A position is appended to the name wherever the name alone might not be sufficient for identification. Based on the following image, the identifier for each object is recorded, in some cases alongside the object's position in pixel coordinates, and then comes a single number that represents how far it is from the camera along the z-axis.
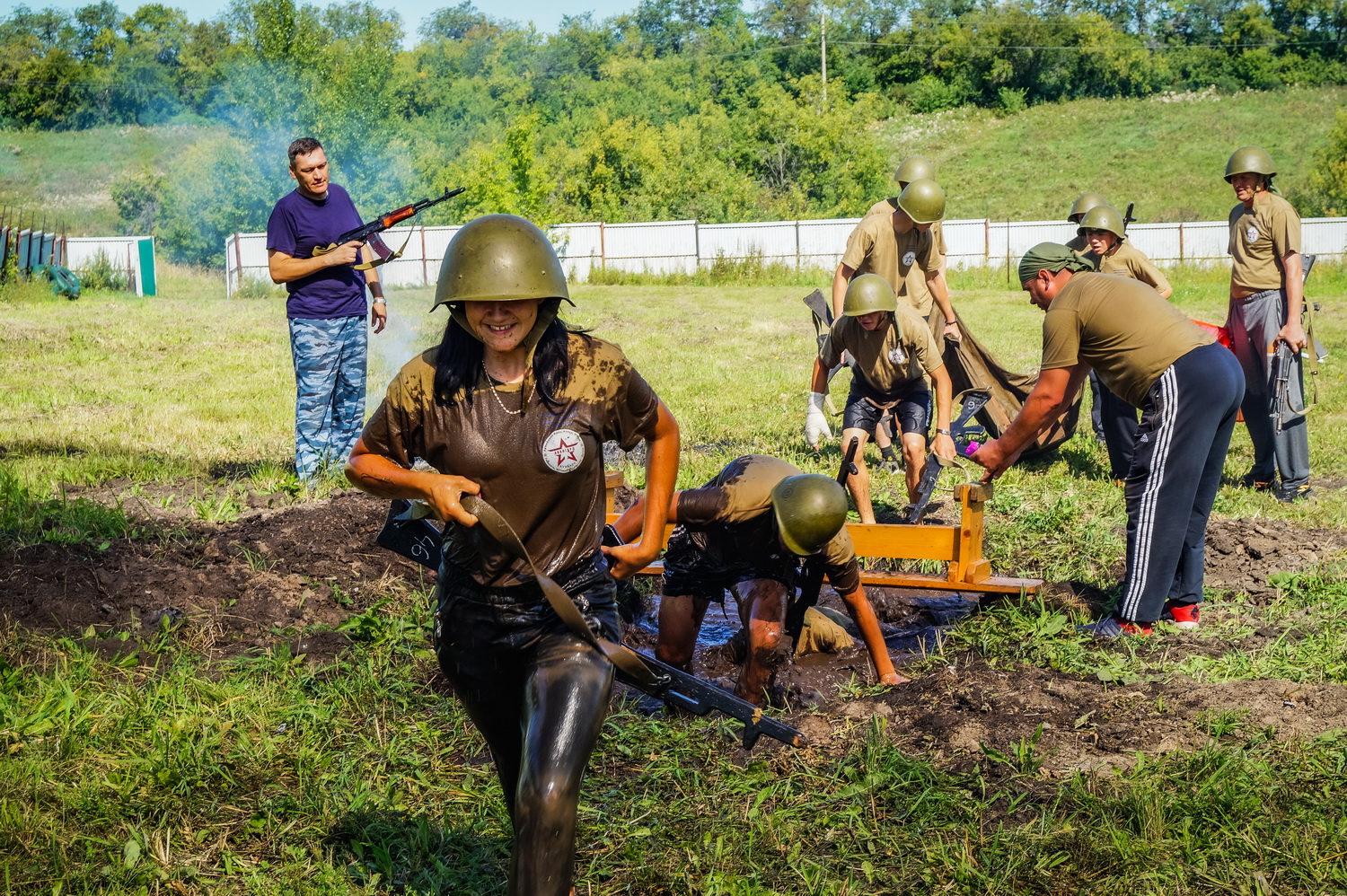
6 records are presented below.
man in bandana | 5.45
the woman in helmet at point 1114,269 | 8.61
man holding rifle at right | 8.19
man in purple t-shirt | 7.74
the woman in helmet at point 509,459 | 2.89
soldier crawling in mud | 4.86
